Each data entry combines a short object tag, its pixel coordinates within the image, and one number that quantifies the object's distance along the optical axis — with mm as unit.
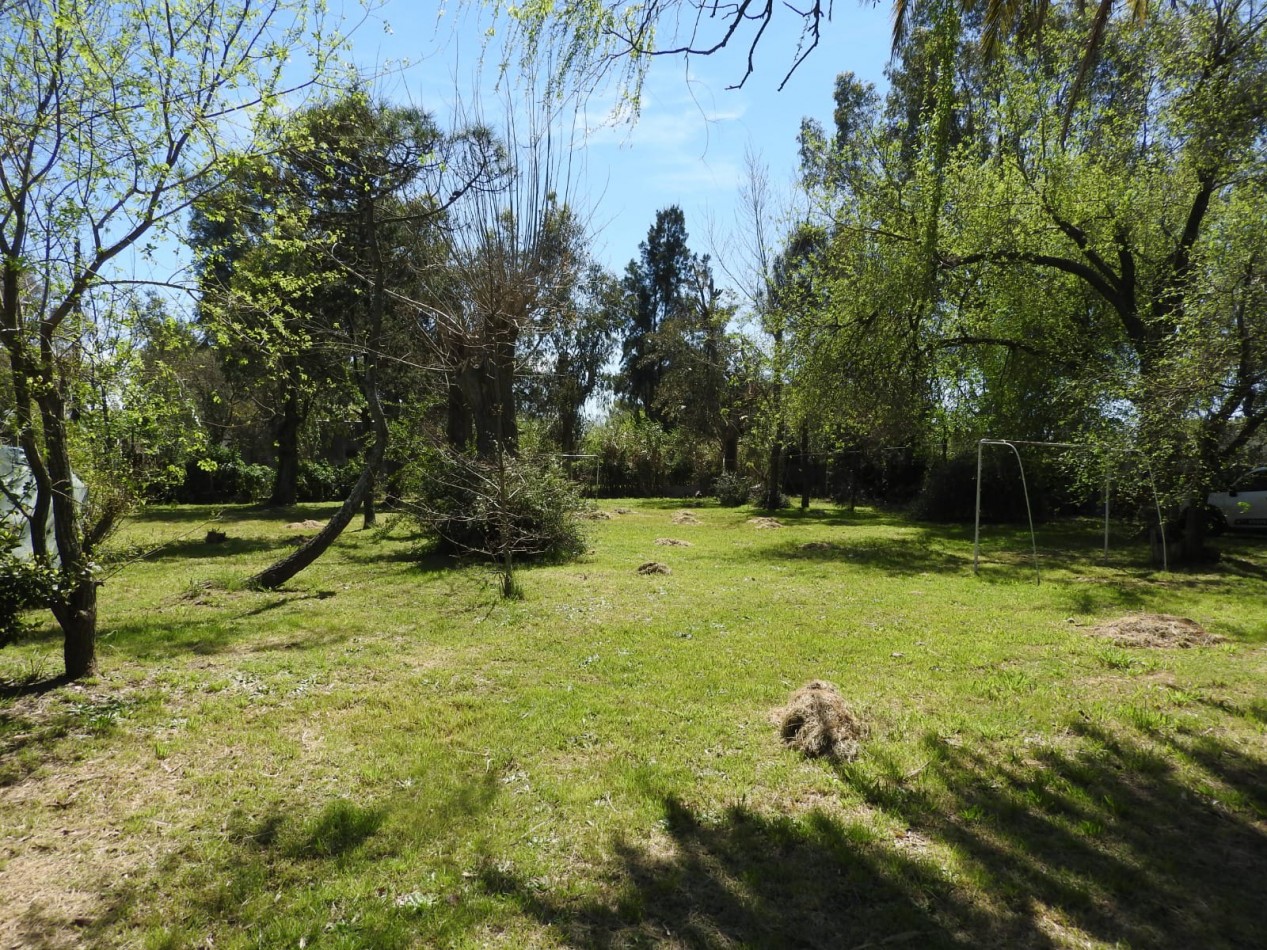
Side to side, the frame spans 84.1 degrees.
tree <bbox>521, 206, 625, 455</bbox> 30297
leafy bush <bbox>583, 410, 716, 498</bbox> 33188
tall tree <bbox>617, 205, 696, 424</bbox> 45312
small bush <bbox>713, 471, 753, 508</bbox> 28391
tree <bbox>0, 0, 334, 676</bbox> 4578
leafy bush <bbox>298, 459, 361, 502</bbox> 27859
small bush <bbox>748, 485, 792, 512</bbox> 26416
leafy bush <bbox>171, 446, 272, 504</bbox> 26844
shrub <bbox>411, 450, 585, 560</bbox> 11547
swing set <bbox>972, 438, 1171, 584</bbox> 10453
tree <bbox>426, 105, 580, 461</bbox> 10828
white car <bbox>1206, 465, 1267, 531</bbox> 16328
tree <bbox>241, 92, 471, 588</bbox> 9492
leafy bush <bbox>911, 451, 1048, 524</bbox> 21609
